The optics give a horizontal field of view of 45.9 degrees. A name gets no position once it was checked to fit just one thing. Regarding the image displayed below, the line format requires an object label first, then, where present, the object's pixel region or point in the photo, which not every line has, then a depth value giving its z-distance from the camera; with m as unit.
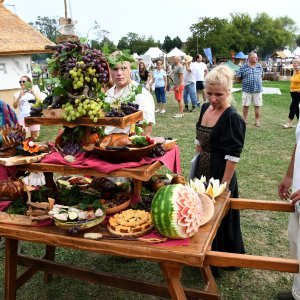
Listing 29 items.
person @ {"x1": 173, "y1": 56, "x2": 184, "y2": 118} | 11.89
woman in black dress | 2.82
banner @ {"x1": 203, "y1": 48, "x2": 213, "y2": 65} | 29.37
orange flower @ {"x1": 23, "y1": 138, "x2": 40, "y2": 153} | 2.38
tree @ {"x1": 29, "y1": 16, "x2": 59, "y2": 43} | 44.82
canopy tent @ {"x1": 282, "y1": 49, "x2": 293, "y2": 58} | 49.03
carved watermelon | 1.86
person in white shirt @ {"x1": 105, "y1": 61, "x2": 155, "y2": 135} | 3.04
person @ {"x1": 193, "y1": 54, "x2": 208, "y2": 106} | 12.78
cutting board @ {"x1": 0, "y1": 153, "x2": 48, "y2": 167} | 2.25
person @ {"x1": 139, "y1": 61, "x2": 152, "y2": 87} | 12.70
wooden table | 1.82
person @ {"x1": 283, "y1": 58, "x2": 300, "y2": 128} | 9.05
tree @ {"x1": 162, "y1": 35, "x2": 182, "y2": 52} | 76.38
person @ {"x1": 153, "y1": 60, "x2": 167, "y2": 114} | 12.50
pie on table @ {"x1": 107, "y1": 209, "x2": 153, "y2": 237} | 2.00
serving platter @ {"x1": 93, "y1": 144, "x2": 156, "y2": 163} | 2.12
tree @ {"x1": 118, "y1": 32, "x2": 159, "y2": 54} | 69.43
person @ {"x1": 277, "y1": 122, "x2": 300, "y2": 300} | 2.35
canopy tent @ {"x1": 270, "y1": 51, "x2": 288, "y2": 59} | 49.41
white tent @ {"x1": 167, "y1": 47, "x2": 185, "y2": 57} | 30.69
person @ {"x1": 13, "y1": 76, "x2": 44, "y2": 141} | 7.78
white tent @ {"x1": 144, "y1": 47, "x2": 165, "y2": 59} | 31.88
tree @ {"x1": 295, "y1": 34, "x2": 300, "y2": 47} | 93.61
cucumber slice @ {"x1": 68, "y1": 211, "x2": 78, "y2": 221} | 2.07
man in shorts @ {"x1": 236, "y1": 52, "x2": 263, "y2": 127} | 9.20
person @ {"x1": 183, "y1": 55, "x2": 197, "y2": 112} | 12.27
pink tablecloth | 2.10
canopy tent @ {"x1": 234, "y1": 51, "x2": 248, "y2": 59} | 45.00
